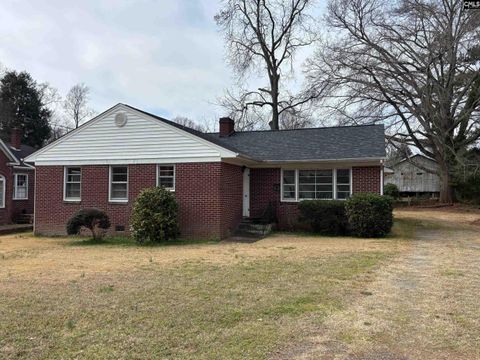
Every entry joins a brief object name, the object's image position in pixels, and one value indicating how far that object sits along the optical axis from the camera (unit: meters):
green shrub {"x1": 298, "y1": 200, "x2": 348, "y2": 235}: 15.67
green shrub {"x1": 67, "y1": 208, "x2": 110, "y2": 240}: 14.12
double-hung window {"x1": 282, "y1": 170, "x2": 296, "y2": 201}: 17.69
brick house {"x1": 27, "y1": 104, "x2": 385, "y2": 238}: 15.09
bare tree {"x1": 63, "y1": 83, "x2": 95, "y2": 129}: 58.09
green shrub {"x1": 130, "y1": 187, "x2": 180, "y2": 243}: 13.98
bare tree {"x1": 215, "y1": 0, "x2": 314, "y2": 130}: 38.66
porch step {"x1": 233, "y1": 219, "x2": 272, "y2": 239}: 16.11
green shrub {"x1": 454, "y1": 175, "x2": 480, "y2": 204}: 37.19
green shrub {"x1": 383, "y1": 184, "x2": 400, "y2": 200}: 42.62
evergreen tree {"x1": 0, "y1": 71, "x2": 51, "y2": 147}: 39.97
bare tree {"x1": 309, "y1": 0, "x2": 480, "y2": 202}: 29.44
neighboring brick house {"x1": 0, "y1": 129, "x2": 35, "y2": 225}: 22.53
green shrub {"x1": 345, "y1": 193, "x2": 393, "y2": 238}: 14.85
